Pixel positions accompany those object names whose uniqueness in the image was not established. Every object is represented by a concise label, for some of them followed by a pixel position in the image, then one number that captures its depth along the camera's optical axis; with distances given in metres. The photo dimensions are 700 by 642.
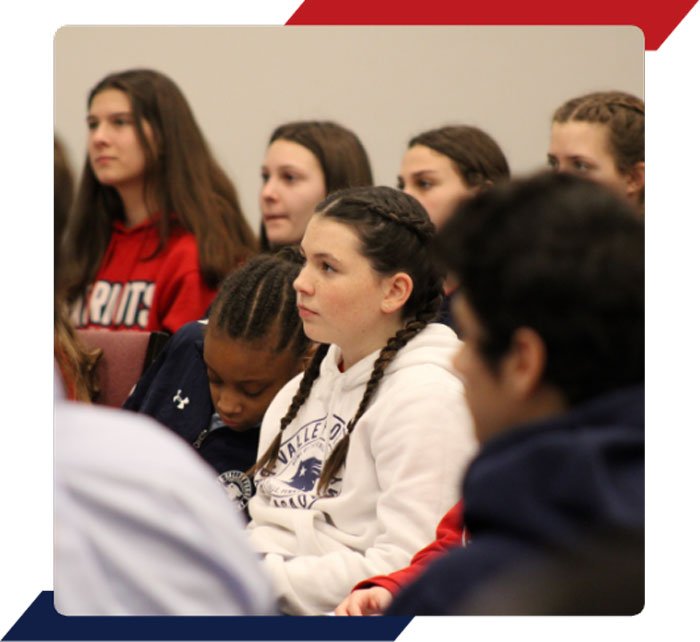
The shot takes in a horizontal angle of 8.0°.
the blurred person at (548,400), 7.20
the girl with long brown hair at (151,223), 8.00
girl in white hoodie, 7.78
